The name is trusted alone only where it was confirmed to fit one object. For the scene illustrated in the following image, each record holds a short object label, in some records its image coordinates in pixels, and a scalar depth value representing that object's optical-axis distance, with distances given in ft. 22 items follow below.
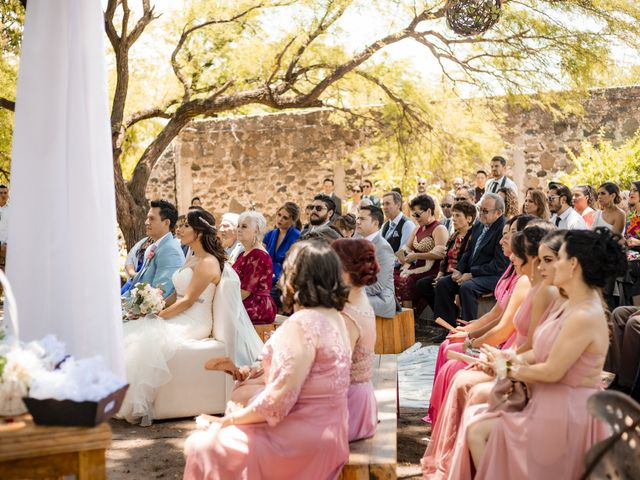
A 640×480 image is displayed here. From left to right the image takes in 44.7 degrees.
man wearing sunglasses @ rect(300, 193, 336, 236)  27.78
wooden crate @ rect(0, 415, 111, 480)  7.84
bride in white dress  17.25
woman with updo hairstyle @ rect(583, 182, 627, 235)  27.55
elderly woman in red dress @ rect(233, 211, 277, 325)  20.65
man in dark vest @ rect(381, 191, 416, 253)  29.14
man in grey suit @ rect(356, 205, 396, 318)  21.45
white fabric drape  10.01
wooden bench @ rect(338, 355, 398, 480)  10.49
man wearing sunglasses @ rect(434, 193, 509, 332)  23.86
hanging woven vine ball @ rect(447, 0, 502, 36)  24.86
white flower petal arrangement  8.04
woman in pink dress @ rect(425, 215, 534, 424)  14.98
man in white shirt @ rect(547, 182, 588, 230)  27.02
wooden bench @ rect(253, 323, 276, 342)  20.33
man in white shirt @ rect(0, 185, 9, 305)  37.63
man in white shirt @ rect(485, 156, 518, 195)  32.42
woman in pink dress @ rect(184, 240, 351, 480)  9.79
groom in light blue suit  20.31
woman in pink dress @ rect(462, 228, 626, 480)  10.24
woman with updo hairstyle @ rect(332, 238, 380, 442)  11.75
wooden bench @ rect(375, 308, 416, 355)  21.67
